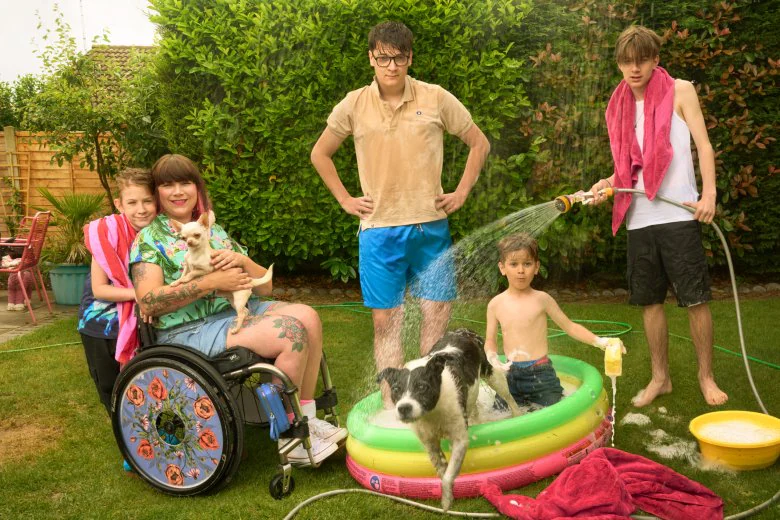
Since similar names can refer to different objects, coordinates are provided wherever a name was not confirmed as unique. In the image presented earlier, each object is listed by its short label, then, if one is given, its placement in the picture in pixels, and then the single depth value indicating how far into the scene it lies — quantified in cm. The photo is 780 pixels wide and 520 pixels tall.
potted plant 735
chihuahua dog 315
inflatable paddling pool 304
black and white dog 279
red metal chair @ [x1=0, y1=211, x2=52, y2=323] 690
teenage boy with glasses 369
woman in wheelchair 317
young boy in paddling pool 347
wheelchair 301
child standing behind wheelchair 340
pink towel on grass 265
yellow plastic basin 309
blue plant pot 734
